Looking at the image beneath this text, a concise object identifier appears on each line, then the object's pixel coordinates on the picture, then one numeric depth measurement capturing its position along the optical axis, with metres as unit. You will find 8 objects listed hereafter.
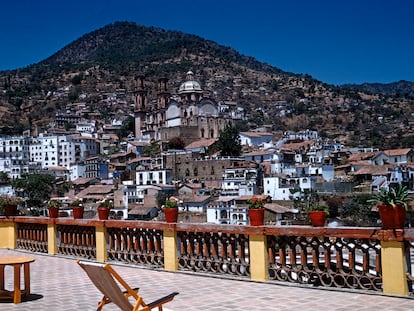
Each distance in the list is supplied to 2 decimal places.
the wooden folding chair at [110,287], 4.80
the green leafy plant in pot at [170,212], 9.23
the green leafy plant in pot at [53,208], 11.73
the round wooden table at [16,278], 6.92
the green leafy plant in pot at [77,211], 11.34
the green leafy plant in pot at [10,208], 13.46
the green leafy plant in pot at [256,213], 8.07
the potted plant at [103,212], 10.59
